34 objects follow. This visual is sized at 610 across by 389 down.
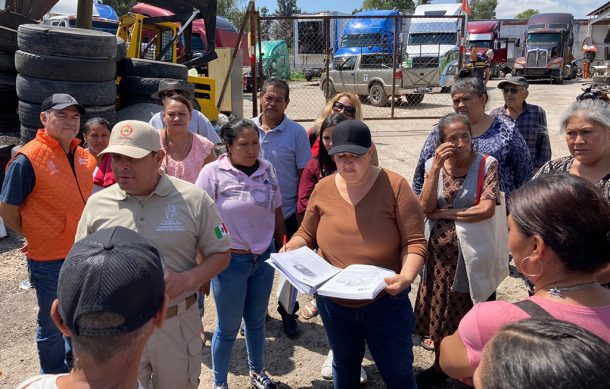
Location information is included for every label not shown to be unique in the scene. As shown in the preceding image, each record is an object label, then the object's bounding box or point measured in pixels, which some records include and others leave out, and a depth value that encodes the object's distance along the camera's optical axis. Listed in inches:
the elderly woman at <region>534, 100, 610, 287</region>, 108.8
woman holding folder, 95.0
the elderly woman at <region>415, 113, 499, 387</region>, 118.8
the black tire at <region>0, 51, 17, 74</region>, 260.7
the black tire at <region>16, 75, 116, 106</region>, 223.3
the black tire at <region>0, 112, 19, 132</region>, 273.9
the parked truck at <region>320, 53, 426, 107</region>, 635.5
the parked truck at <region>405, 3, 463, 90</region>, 675.4
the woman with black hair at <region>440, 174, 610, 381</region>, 59.0
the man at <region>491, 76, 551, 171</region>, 187.8
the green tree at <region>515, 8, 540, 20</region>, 3307.6
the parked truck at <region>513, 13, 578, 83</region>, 1076.5
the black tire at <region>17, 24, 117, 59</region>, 221.3
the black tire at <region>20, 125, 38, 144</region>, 228.5
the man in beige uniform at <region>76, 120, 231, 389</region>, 90.4
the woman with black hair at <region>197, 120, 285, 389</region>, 121.3
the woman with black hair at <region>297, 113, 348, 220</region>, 139.1
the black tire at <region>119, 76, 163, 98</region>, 298.7
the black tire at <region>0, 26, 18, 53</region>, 254.8
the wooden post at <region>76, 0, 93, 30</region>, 313.4
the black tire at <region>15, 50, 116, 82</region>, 221.5
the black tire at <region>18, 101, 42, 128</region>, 225.5
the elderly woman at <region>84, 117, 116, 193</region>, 157.2
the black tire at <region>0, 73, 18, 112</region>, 265.0
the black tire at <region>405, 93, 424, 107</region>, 685.3
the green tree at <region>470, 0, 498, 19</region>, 3282.5
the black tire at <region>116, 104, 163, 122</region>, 281.6
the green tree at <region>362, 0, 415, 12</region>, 2664.9
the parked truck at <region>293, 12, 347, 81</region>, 1084.5
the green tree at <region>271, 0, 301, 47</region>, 1376.2
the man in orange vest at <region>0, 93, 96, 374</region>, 118.6
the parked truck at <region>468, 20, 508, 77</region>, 1200.8
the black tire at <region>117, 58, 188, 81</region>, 301.7
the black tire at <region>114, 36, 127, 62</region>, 293.3
